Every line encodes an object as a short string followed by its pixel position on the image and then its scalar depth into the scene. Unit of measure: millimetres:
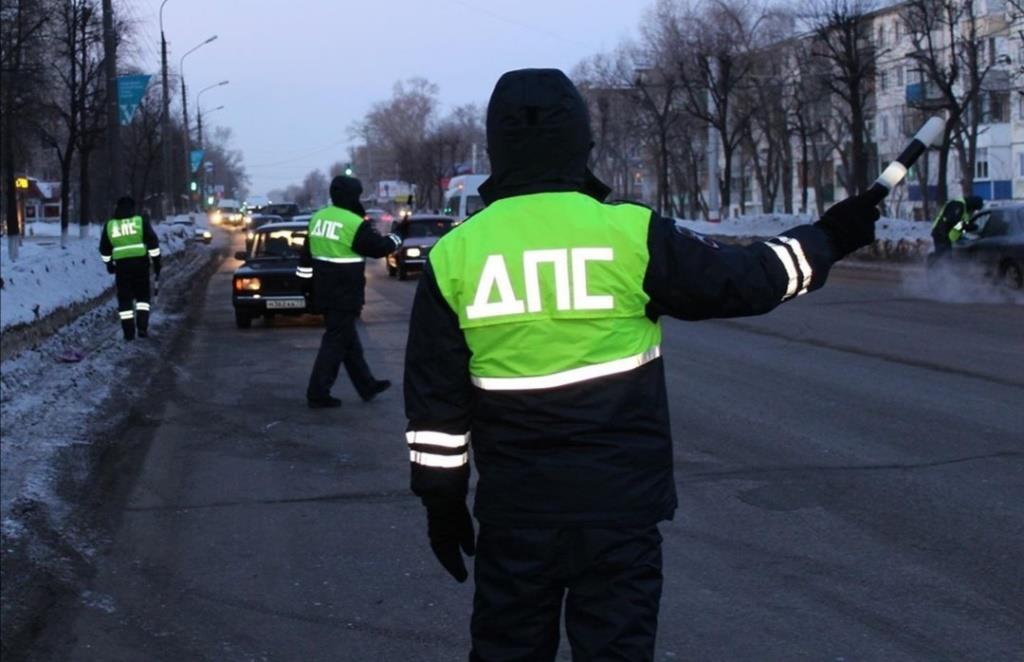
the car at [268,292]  20312
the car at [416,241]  33094
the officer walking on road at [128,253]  17250
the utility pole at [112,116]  30453
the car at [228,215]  100719
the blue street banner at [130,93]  29797
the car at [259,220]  46203
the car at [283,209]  65938
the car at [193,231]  62625
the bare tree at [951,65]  38531
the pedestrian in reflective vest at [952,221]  23531
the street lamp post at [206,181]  119338
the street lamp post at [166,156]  56625
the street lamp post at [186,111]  80306
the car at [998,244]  22359
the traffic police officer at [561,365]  3393
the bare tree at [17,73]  23859
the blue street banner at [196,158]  73862
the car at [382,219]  58062
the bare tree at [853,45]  37719
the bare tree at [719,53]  52438
